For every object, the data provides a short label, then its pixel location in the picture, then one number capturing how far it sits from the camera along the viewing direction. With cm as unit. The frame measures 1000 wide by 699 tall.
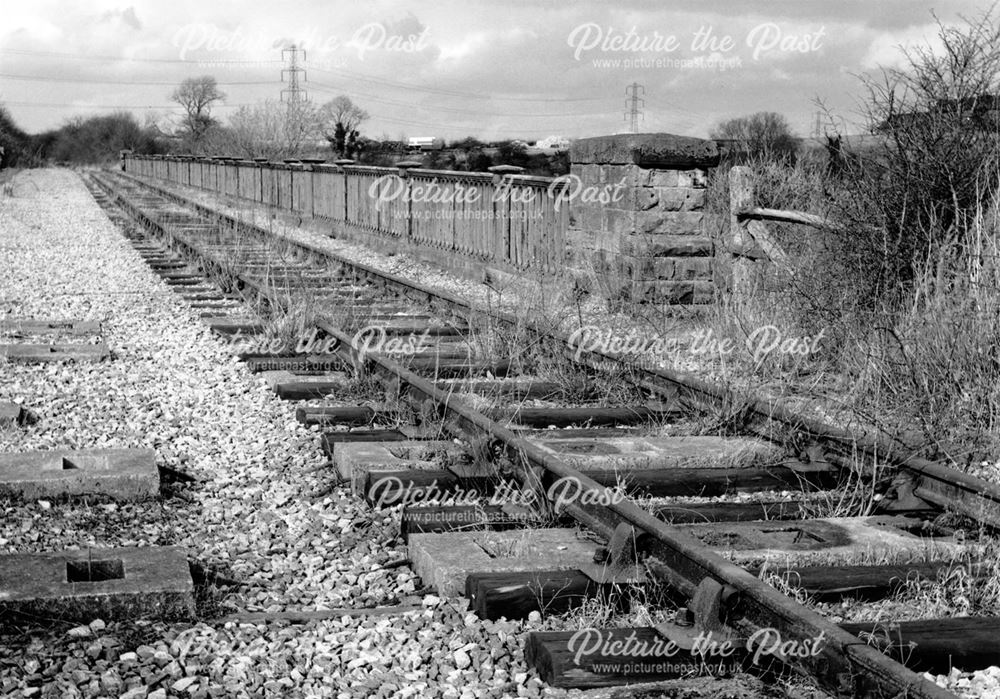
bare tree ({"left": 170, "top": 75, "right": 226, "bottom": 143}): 11819
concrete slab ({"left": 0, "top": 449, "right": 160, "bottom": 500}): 504
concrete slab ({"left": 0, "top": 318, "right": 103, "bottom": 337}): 962
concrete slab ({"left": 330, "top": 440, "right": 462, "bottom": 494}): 531
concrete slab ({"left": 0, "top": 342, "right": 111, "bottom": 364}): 835
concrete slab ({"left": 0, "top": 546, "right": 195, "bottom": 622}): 371
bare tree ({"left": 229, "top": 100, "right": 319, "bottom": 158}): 5109
